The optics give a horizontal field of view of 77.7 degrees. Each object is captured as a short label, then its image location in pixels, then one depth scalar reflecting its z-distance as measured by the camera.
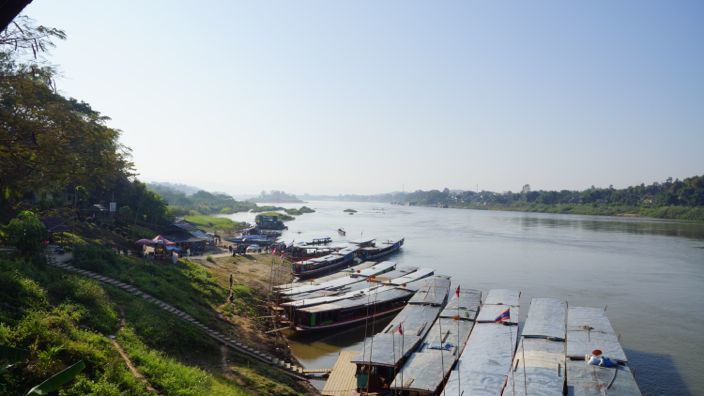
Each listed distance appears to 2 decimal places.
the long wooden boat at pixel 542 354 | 17.27
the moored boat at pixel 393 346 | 19.28
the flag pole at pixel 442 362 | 18.24
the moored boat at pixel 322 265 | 49.81
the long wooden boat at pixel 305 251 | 58.09
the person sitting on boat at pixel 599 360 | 19.67
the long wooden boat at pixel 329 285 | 35.32
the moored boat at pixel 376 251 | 63.91
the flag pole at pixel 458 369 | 16.98
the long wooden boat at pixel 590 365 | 17.67
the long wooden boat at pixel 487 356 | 17.36
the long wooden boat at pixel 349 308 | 29.59
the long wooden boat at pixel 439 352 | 17.45
